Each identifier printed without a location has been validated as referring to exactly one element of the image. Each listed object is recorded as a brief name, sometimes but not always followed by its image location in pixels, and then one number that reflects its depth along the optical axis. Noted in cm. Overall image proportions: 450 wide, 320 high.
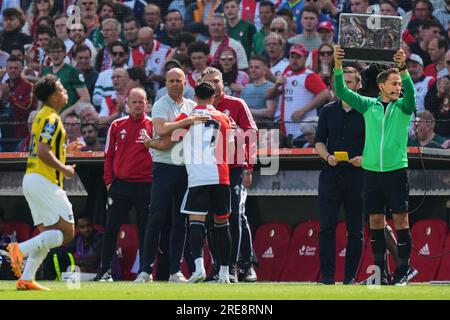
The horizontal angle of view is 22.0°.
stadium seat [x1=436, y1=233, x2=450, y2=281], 1396
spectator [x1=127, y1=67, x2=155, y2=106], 1680
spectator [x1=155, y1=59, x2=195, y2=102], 1514
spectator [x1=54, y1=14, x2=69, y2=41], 1912
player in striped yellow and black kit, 938
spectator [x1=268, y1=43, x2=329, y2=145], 1567
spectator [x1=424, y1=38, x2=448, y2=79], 1593
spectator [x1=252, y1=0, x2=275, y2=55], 1744
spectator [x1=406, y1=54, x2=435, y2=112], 1557
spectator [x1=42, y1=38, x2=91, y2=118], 1727
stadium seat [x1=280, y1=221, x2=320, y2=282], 1466
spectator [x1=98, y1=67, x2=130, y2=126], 1689
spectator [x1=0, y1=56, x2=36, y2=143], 1767
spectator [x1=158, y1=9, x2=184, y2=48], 1816
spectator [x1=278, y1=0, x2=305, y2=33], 1753
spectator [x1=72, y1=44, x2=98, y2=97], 1764
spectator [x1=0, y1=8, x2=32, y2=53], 1897
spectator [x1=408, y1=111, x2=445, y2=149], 1460
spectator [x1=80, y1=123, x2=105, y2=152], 1614
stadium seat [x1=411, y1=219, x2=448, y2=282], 1402
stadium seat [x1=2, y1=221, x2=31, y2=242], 1617
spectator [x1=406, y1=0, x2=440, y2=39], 1666
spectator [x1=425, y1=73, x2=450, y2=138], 1524
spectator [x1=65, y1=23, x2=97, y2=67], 1877
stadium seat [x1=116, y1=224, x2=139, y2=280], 1525
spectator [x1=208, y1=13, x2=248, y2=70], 1722
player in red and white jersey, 1139
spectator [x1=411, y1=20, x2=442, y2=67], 1619
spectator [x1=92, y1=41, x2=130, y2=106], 1736
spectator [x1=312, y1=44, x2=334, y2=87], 1611
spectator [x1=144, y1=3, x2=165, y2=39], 1842
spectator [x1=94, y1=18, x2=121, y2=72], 1806
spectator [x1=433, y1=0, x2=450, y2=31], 1670
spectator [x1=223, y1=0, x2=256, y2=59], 1753
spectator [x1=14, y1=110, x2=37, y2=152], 1670
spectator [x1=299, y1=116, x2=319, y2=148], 1529
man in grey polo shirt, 1209
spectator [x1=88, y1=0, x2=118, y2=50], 1875
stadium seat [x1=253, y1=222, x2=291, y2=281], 1491
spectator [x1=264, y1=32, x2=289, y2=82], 1675
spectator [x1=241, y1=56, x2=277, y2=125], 1614
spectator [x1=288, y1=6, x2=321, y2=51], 1680
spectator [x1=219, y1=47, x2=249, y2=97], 1661
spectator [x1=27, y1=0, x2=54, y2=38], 1959
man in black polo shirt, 1148
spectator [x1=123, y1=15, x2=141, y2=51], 1827
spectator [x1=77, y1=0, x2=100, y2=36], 1906
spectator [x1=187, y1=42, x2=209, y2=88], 1675
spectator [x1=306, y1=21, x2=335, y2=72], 1661
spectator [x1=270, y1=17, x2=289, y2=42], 1714
